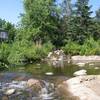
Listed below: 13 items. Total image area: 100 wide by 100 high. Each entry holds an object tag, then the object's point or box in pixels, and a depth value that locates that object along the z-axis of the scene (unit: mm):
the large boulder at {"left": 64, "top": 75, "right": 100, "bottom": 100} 5484
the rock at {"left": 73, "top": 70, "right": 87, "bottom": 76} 7978
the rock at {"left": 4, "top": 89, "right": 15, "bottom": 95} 5756
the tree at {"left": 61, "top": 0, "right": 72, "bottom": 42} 18832
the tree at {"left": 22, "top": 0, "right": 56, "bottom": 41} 17050
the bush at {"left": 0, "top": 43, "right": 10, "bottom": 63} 9704
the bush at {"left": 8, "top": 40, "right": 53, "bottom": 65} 10291
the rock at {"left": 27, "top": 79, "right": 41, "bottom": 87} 6315
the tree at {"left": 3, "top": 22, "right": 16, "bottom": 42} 22377
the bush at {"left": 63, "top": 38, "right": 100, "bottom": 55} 15499
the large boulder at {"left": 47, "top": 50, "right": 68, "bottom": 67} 14347
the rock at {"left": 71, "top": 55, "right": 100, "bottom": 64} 14596
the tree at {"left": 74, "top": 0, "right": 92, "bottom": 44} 18334
